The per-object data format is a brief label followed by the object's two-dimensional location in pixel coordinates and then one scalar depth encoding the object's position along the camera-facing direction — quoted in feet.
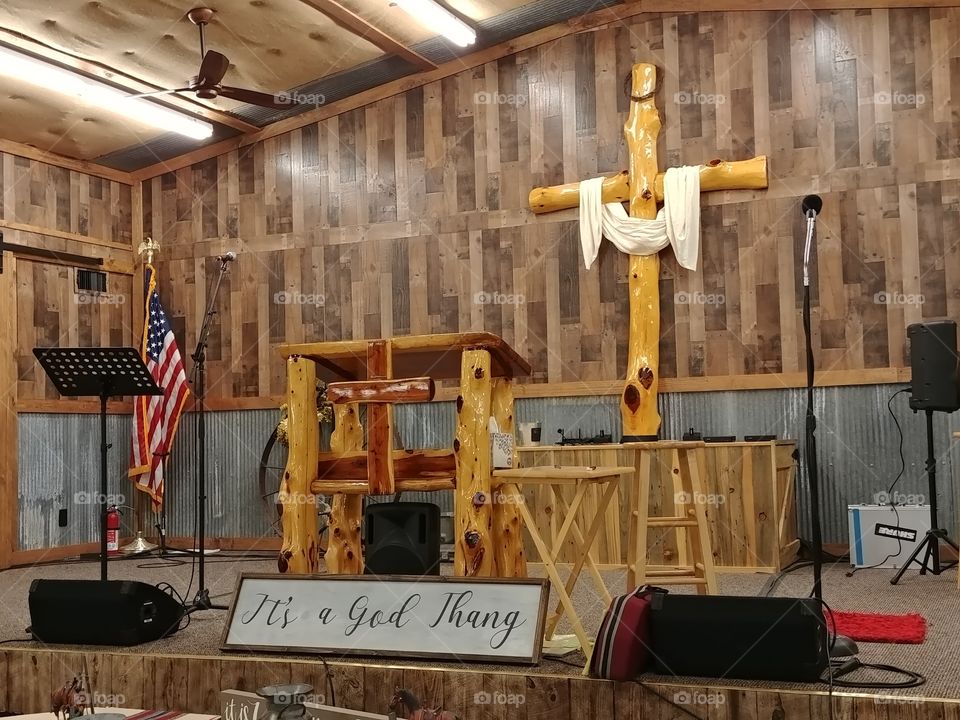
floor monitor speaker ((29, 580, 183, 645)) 13.30
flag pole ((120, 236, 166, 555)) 28.84
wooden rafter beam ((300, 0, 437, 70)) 21.67
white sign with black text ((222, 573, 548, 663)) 11.89
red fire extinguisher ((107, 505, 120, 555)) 27.55
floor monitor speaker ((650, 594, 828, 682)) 10.23
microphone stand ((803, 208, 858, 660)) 10.47
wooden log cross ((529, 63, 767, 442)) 22.84
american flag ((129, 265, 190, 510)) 27.53
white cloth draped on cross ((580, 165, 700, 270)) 23.04
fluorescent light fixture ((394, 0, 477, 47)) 21.48
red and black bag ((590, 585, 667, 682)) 10.51
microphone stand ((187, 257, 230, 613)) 16.10
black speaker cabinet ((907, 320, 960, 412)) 18.62
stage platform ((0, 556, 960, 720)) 10.02
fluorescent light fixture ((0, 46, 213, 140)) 21.25
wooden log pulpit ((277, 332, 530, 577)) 13.75
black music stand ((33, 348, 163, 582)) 14.34
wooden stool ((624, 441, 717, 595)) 13.56
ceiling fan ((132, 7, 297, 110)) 20.90
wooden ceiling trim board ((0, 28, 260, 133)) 22.06
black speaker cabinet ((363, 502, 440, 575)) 13.84
